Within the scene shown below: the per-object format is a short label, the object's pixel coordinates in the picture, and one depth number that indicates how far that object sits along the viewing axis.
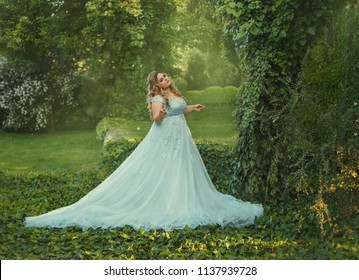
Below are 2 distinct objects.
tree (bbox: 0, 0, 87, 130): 17.70
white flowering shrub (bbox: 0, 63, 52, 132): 17.52
